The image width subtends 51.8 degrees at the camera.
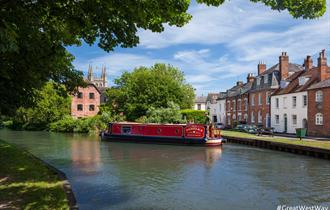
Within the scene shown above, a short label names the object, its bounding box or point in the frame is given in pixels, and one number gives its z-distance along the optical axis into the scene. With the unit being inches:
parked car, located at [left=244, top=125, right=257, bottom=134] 1740.9
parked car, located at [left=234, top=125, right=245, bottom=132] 1964.6
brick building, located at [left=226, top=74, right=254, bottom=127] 2171.5
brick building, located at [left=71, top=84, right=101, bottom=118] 2763.3
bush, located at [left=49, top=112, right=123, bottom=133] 2161.7
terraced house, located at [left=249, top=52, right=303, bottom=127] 1843.9
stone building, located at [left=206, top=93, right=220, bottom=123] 2810.3
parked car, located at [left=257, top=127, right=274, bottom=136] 1575.3
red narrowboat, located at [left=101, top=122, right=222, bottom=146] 1349.7
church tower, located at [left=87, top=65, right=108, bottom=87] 5462.6
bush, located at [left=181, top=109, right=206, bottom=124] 2087.8
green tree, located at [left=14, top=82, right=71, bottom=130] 2365.9
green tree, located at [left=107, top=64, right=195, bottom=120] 2130.9
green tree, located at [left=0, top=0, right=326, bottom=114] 241.3
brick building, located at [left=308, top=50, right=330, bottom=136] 1373.0
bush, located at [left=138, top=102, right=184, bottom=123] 1918.1
